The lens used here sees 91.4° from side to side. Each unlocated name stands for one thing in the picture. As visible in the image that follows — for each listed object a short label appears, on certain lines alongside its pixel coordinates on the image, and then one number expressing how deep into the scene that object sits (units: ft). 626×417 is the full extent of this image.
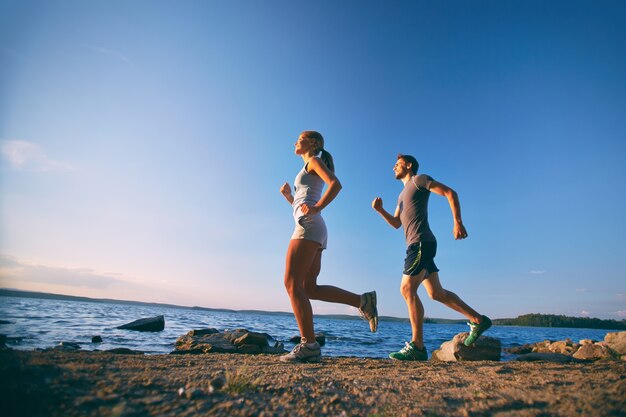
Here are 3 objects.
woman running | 11.80
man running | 13.96
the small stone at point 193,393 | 5.77
